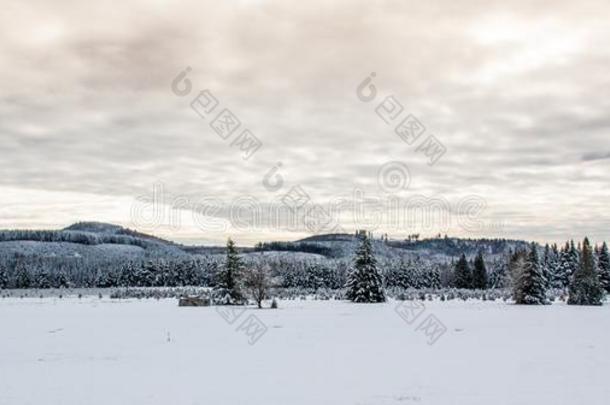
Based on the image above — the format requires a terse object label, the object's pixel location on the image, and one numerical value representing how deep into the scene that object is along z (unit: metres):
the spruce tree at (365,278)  54.00
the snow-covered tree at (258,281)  48.21
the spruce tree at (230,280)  50.97
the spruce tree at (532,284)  52.41
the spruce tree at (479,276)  86.44
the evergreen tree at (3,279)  102.56
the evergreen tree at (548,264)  71.59
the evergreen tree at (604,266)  70.38
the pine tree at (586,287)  51.81
